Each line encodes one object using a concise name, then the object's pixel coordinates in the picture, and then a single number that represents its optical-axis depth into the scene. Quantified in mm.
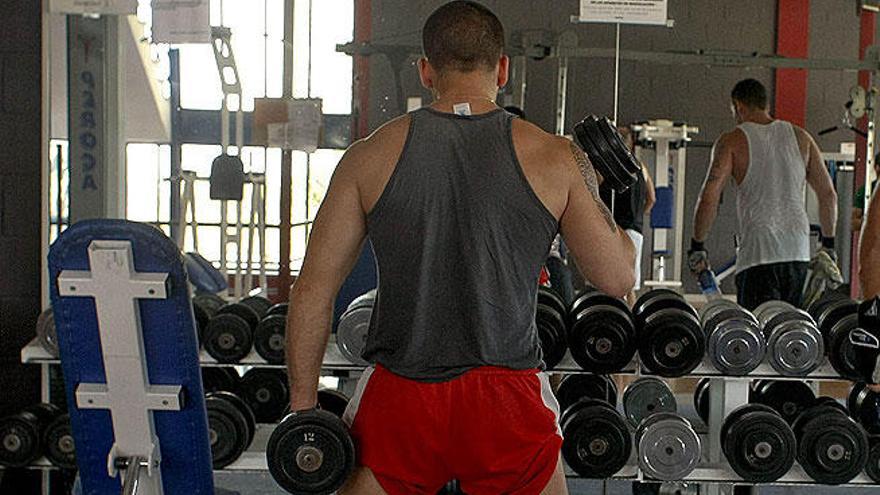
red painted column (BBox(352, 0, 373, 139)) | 6398
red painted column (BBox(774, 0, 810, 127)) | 7309
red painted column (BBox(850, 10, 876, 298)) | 6148
